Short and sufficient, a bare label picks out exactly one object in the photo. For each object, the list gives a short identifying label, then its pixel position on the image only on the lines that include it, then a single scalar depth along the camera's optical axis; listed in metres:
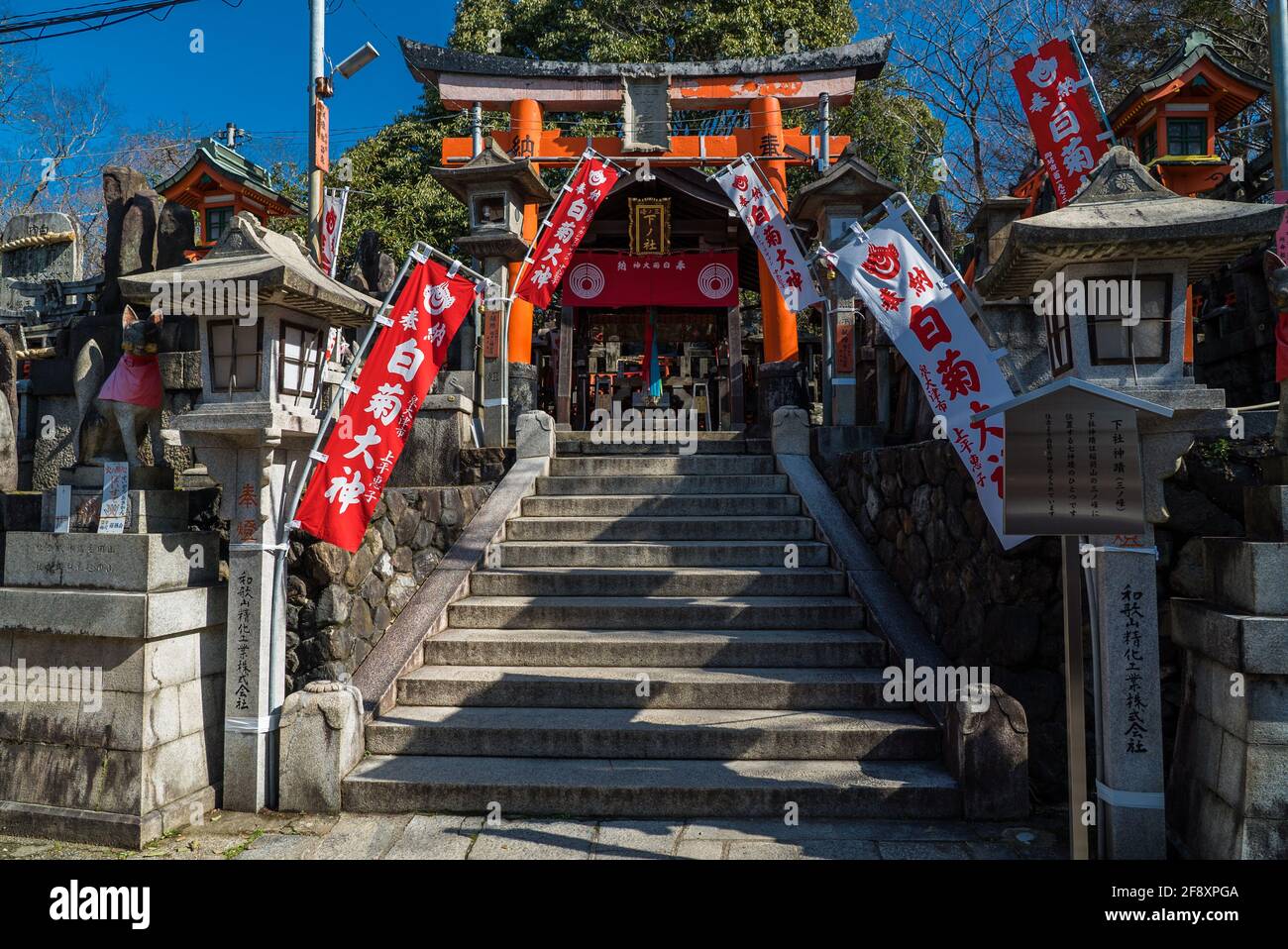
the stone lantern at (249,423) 5.45
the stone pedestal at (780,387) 12.15
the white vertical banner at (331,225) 12.31
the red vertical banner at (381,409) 5.66
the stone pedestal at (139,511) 5.64
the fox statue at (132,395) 6.16
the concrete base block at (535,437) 10.11
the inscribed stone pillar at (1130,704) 4.53
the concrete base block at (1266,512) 4.32
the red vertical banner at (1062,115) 8.91
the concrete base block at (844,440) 9.77
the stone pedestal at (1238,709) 4.08
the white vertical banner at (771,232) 9.68
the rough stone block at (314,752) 5.39
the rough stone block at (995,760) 5.09
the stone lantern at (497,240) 11.16
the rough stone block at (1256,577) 4.20
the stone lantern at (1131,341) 4.50
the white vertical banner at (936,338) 5.67
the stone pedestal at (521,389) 11.78
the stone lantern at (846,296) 10.39
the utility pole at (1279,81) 9.75
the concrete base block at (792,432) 9.87
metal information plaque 4.05
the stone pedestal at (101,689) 5.16
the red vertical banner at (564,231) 10.91
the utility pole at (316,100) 12.40
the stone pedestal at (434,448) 10.13
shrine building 16.03
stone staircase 5.27
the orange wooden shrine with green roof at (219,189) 14.80
